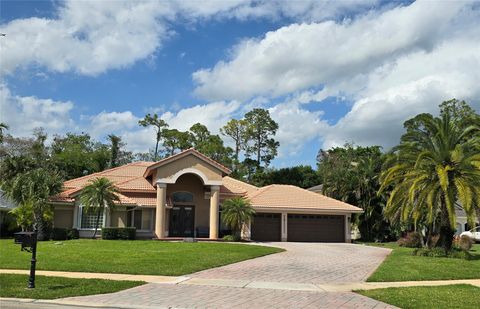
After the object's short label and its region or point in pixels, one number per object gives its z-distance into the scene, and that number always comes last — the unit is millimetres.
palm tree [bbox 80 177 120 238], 31016
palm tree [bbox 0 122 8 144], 20434
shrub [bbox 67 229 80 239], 31609
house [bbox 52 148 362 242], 33469
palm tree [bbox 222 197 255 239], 33062
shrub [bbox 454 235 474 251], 26333
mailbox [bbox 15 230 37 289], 11952
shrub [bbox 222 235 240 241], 33419
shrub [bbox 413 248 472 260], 22469
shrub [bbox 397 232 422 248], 30138
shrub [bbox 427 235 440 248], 24475
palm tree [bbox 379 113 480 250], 21903
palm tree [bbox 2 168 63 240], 29875
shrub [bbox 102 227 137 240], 31125
